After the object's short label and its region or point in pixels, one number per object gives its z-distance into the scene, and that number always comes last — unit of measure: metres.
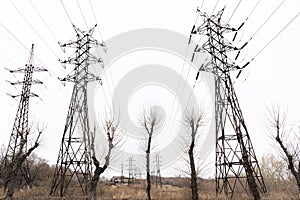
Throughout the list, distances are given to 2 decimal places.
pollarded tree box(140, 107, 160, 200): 24.47
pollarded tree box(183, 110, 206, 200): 21.19
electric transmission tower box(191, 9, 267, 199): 16.75
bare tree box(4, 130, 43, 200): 19.80
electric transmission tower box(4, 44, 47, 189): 22.41
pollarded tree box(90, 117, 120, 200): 16.66
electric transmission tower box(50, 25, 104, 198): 20.27
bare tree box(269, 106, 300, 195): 17.52
